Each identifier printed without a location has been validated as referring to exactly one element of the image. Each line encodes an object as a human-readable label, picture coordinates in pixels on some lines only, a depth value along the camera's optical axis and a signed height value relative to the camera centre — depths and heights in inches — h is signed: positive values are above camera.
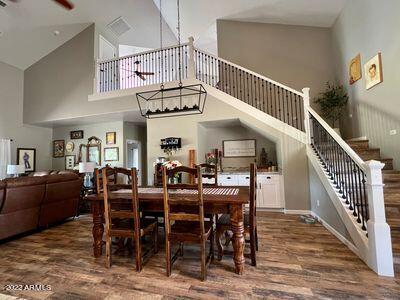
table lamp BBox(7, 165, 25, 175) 228.2 -5.1
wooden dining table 84.7 -20.7
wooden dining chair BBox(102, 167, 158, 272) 87.1 -24.5
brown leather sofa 121.8 -25.6
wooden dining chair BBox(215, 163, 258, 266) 90.1 -31.0
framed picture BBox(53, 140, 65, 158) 293.1 +22.1
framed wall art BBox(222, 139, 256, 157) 224.8 +11.7
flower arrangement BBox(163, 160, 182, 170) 126.8 -2.5
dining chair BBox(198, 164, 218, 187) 117.4 -9.4
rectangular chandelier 197.6 +60.3
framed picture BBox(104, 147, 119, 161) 270.1 +10.6
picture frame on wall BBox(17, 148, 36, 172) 259.1 +8.2
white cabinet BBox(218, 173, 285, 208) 181.5 -29.5
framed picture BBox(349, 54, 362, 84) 176.4 +76.2
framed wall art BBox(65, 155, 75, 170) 285.9 +1.5
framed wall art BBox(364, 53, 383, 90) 149.4 +63.5
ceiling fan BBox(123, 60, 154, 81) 217.9 +94.9
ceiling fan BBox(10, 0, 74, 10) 99.3 +79.1
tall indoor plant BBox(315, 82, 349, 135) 203.3 +53.8
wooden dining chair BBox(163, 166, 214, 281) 79.2 -24.1
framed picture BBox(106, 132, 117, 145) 271.1 +31.9
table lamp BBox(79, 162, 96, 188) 223.5 -8.2
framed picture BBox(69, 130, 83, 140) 286.8 +39.7
